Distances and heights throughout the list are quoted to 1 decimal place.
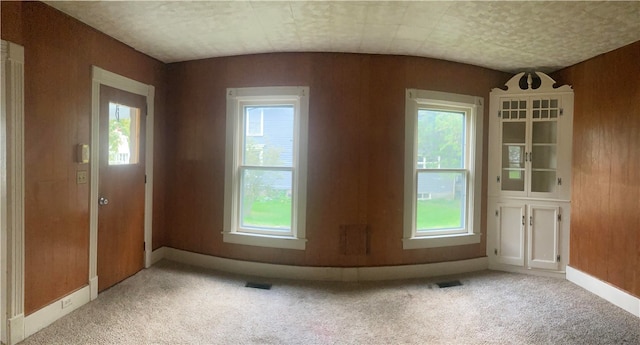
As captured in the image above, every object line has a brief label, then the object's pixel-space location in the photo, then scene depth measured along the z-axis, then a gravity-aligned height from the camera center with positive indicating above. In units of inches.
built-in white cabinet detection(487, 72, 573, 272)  143.3 -1.3
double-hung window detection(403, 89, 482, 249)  138.9 +0.3
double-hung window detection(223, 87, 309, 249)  136.8 -0.3
